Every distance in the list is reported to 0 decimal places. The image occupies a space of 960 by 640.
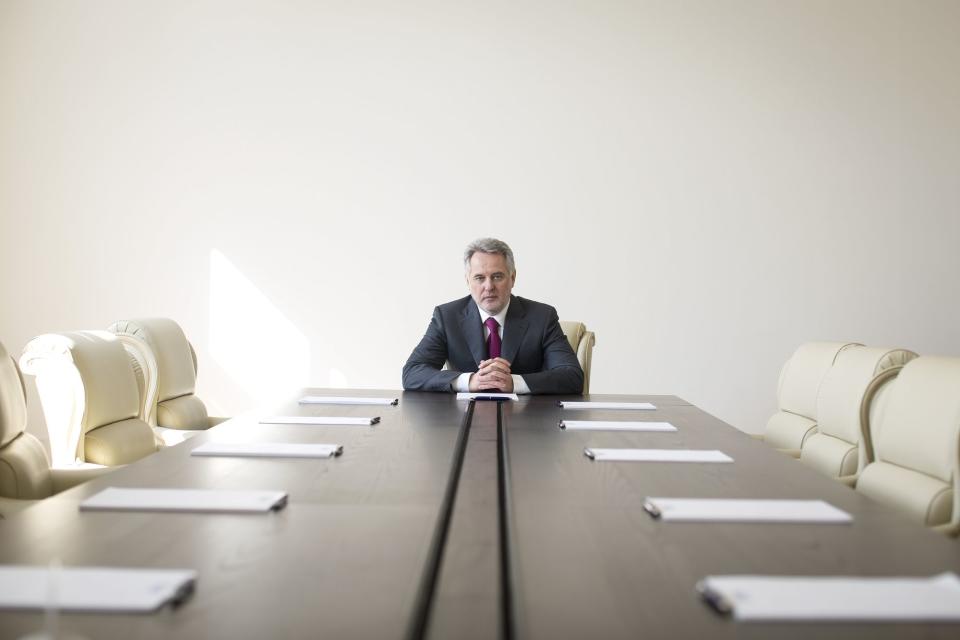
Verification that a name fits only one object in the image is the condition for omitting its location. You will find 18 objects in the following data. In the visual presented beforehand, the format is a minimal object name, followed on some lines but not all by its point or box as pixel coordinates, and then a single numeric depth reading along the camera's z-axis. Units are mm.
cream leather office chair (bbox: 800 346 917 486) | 3145
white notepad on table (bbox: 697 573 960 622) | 1136
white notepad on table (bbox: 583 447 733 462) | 2287
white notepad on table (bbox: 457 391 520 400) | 3695
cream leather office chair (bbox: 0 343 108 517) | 2523
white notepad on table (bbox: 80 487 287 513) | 1670
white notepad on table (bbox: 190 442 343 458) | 2275
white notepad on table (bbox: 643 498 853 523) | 1657
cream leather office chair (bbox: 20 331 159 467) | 3020
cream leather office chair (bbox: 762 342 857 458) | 3785
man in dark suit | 4281
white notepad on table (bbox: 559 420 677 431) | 2867
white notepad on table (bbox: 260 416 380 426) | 2916
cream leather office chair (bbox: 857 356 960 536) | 2408
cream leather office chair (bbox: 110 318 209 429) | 3842
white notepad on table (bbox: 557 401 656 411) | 3492
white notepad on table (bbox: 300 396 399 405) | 3564
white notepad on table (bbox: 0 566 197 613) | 1129
